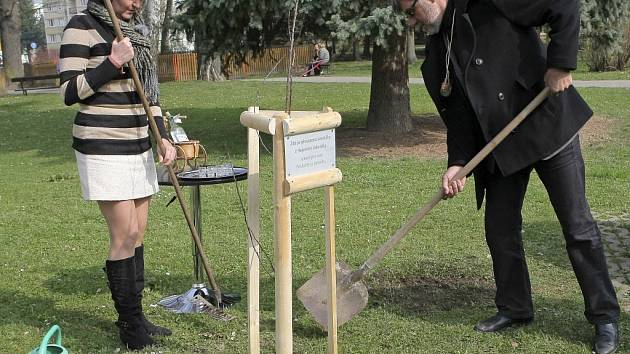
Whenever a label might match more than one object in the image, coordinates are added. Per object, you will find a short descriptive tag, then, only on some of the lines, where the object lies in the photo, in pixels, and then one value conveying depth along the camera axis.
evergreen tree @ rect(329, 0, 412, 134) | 10.96
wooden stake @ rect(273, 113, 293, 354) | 3.29
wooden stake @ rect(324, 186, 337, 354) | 3.71
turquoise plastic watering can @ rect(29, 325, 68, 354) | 3.14
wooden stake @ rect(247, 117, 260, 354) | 3.63
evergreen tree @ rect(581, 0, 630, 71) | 10.09
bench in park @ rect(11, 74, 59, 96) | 21.75
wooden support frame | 3.29
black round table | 4.49
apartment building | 72.28
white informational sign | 3.28
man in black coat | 3.87
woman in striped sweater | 3.84
